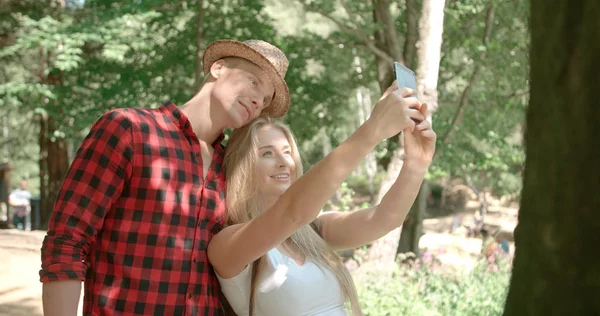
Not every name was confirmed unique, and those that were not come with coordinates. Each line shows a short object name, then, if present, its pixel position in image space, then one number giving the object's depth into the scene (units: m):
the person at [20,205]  17.53
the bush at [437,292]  5.88
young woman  2.14
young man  2.25
